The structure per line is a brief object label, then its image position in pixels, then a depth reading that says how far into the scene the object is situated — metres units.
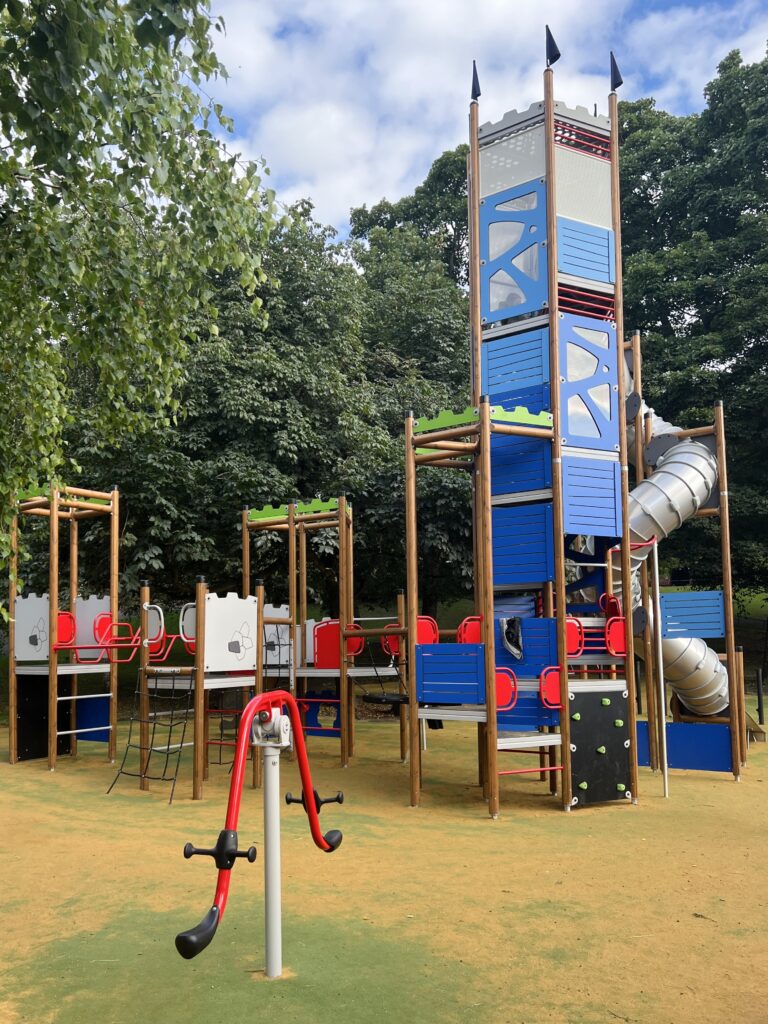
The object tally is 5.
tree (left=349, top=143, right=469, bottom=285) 31.19
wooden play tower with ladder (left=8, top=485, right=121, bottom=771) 10.84
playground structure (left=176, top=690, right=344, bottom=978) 3.46
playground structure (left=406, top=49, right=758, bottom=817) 8.14
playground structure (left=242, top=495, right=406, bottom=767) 11.00
